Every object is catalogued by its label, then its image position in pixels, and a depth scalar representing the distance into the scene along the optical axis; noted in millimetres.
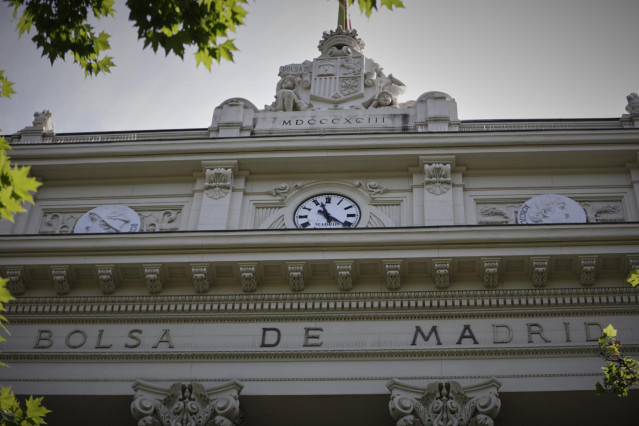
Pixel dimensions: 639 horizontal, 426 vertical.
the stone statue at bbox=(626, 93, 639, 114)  21547
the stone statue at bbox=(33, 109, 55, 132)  23266
